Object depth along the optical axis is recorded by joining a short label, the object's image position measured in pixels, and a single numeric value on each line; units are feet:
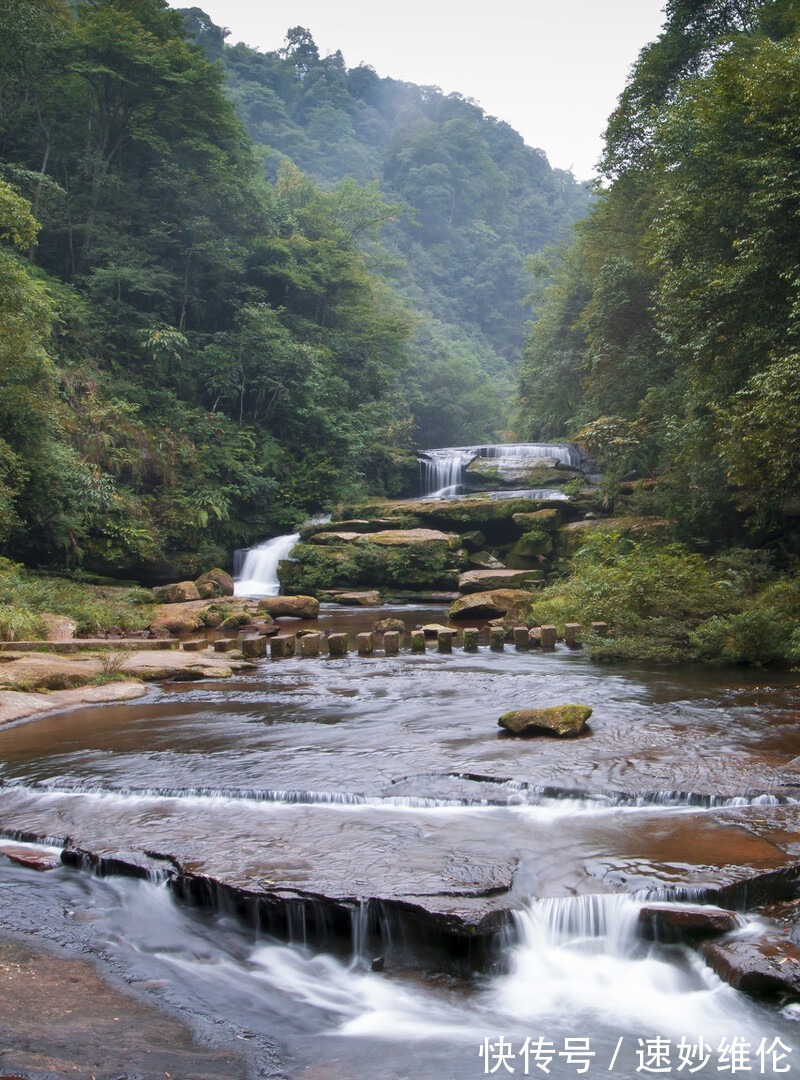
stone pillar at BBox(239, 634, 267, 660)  41.55
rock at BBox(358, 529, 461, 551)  70.44
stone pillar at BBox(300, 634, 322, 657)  42.22
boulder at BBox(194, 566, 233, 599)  64.85
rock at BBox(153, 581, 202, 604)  62.13
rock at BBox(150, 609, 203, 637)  51.19
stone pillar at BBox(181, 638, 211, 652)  43.45
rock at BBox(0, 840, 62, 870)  17.47
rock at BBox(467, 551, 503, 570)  70.85
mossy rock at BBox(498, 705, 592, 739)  23.89
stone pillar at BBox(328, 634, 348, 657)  42.11
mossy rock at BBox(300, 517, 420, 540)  77.25
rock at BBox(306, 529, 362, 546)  73.15
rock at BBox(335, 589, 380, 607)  66.44
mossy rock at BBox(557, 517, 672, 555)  61.00
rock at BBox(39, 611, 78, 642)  42.83
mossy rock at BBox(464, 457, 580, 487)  89.51
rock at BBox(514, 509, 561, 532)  71.15
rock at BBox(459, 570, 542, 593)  62.90
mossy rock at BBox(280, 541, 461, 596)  69.67
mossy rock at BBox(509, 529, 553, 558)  70.08
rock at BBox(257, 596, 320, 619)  58.49
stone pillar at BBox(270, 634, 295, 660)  42.22
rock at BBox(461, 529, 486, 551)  75.05
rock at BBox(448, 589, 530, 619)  53.62
